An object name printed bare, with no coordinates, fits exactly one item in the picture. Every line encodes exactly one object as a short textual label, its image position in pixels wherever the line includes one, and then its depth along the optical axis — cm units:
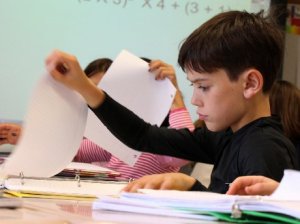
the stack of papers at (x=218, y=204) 87
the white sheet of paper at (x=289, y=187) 98
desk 85
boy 127
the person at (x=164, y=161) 181
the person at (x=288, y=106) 202
